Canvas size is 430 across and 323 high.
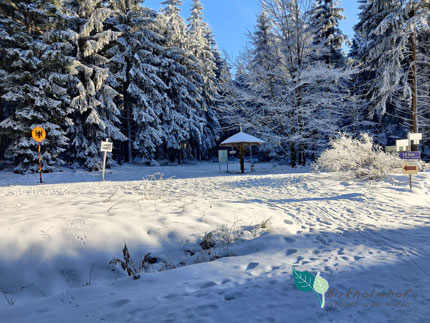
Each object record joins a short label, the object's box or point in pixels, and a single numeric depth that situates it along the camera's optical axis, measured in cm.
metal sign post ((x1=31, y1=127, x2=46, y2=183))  1375
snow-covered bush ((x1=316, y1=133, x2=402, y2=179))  929
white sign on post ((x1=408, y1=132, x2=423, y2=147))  843
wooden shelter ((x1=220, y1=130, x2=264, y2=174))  1765
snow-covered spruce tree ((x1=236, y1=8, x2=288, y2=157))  1686
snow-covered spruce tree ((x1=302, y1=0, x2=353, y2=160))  1522
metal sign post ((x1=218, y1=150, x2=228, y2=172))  2111
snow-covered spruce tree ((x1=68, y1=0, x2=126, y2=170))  1830
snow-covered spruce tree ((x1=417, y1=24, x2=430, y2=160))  1588
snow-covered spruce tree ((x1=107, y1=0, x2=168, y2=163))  2214
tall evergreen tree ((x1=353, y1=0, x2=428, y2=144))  1257
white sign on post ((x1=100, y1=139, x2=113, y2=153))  1187
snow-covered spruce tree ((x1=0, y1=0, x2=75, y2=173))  1552
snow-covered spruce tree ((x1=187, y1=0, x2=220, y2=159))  3098
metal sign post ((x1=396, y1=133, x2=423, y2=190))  741
